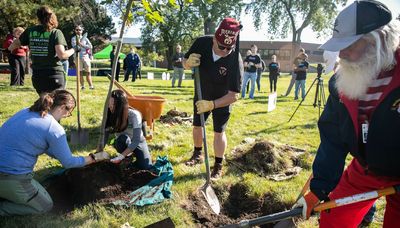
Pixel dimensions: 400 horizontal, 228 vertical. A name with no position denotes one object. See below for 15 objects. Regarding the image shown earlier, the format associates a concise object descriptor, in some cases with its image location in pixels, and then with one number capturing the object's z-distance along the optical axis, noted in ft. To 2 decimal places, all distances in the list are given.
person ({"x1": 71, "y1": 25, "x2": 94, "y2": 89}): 33.55
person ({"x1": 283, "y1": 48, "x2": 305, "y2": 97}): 39.16
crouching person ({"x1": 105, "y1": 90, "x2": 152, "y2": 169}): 12.32
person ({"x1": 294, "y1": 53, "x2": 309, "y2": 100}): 38.60
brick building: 179.22
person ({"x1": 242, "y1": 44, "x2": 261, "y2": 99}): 37.04
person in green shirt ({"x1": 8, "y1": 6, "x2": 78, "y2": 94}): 14.48
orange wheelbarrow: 17.21
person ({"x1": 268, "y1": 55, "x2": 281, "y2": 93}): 48.91
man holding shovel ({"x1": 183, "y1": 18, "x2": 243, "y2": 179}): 12.42
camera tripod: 29.64
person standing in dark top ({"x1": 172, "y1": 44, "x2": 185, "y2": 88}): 45.92
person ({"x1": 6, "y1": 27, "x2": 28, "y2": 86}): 33.72
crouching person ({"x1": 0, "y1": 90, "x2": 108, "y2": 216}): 9.43
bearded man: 5.93
